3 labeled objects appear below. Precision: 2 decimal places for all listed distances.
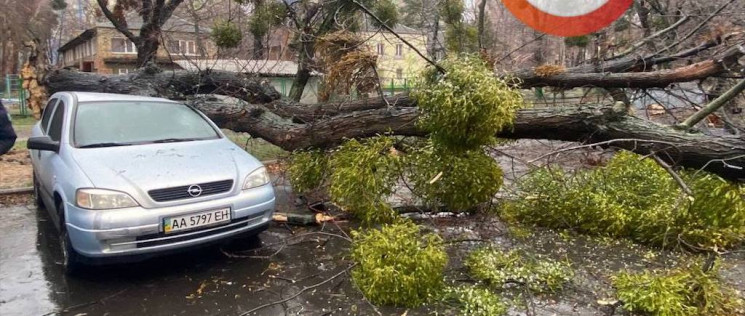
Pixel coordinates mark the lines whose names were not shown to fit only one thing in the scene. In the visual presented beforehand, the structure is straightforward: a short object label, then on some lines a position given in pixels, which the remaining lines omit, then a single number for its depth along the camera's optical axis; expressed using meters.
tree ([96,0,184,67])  11.86
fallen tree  4.09
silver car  3.88
